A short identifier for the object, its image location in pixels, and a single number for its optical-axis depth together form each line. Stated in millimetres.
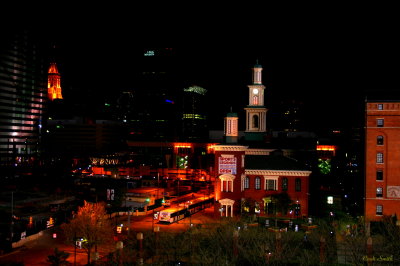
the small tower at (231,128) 69438
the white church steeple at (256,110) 92250
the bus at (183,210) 61216
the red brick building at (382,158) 63312
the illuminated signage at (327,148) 164838
